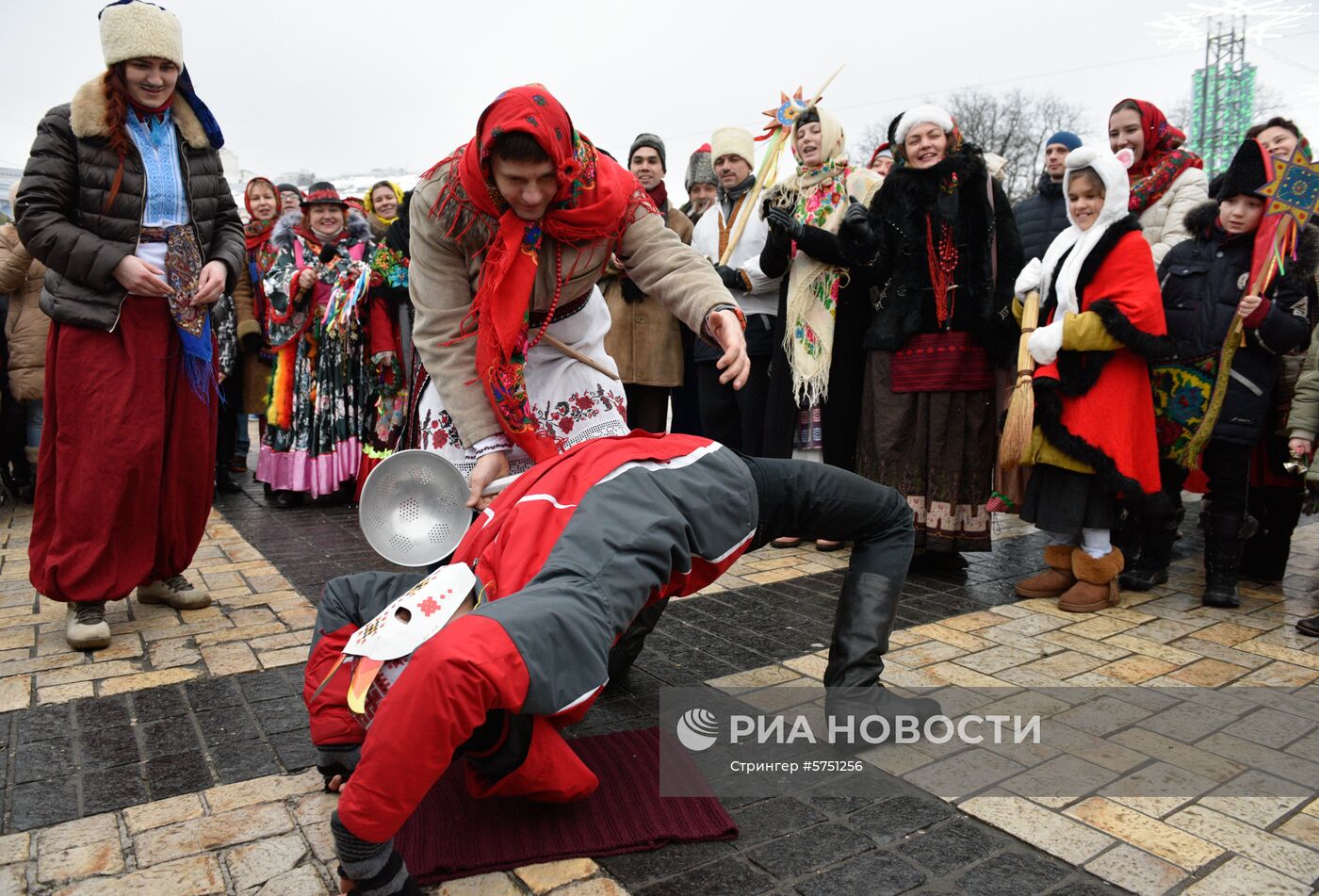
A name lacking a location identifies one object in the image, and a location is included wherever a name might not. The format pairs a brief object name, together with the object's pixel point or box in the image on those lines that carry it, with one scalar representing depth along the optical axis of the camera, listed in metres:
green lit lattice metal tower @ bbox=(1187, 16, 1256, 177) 23.78
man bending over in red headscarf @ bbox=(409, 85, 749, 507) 2.68
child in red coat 4.27
